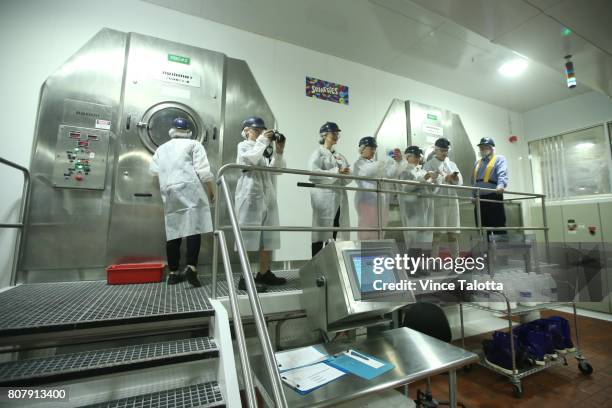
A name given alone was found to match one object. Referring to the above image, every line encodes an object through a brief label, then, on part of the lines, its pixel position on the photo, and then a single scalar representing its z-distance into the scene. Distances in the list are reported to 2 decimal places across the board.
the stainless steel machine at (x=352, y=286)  1.28
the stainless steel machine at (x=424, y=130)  3.85
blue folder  1.15
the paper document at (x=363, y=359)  1.22
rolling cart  2.00
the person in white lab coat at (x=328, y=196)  2.49
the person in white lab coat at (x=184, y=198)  2.04
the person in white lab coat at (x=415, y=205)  2.95
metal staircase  1.08
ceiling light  3.79
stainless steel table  1.01
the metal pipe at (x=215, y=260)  1.54
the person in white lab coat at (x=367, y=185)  2.87
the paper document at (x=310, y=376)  1.07
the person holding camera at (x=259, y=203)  2.09
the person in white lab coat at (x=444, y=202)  3.18
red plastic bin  2.08
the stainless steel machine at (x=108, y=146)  2.21
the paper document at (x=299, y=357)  1.24
